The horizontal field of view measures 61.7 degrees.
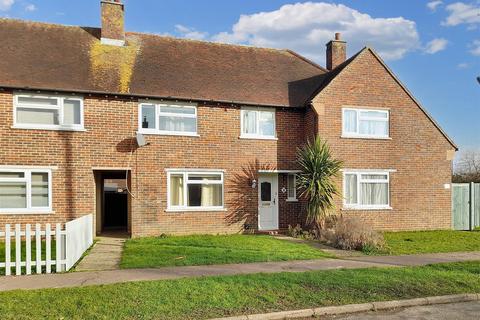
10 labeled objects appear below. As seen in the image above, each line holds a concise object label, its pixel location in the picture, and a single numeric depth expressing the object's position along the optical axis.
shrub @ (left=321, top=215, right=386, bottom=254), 11.43
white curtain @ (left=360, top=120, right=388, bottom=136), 15.96
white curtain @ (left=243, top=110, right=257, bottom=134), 15.40
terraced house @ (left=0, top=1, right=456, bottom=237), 13.26
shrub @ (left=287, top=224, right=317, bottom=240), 13.97
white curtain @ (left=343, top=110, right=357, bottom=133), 15.73
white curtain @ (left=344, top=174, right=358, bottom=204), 15.57
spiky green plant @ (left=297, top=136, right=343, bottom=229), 13.98
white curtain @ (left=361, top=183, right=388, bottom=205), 15.80
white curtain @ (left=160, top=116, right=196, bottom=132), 14.47
